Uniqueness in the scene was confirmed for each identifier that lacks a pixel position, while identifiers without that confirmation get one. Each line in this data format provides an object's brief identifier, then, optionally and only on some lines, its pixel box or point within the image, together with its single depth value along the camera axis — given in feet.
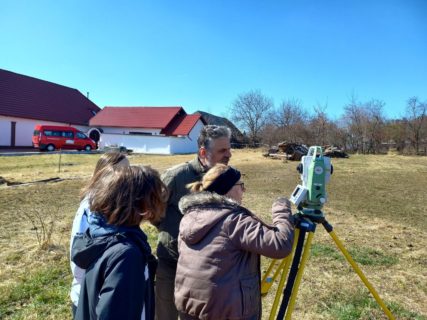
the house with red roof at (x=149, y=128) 105.70
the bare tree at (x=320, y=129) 96.37
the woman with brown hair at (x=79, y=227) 6.30
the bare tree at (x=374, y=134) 91.76
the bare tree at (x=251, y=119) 168.25
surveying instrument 7.59
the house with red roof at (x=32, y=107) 104.12
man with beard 8.32
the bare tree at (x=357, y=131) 94.53
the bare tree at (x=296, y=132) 99.35
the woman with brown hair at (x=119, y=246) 4.59
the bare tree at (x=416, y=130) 85.20
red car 91.97
